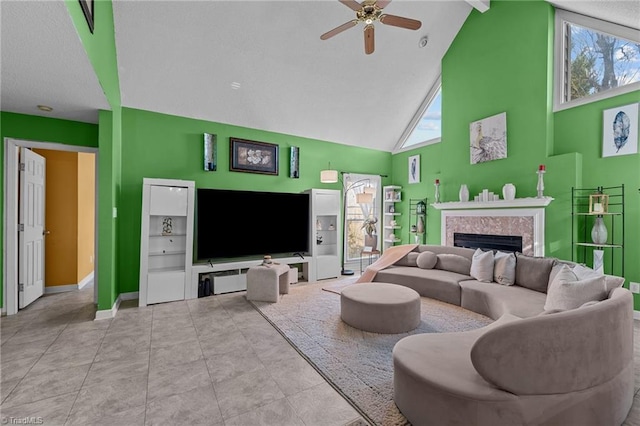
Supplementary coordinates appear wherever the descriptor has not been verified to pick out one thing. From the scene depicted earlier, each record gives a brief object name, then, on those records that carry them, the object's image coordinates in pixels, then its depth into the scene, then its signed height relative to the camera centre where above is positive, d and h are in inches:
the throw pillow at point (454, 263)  165.0 -28.8
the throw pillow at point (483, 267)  146.9 -27.2
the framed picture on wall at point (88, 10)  84.4 +61.5
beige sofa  57.1 -34.7
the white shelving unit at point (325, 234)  212.5 -15.8
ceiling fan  113.7 +81.5
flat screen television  178.4 -6.9
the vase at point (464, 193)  200.5 +14.6
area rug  77.0 -48.5
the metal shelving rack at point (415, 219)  243.4 -4.2
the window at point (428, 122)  240.1 +78.9
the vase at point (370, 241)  271.3 -25.5
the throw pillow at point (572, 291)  84.4 -23.4
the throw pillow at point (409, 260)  188.0 -29.9
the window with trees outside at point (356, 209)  256.5 +4.3
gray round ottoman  117.6 -40.0
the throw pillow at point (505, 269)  139.9 -26.7
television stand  170.4 -39.1
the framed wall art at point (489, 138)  185.0 +50.2
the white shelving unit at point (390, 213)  265.7 +0.8
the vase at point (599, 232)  142.1 -8.6
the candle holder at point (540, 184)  161.9 +17.0
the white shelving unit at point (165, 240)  157.6 -15.8
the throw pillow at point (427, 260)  178.4 -28.3
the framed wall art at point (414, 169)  251.0 +39.7
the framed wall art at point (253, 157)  200.8 +40.7
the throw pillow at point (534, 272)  128.9 -26.2
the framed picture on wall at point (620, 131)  137.4 +41.1
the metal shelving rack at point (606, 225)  143.3 -6.6
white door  145.9 -8.4
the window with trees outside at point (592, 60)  143.1 +82.5
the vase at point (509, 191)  174.7 +14.0
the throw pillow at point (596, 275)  85.4 -19.7
